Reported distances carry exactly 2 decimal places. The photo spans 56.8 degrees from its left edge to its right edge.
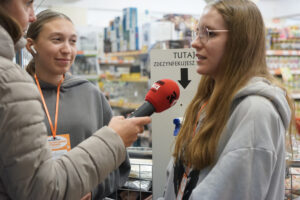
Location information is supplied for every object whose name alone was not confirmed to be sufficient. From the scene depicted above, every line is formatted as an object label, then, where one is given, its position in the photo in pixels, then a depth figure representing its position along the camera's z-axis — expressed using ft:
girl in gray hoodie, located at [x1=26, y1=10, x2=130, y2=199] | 4.56
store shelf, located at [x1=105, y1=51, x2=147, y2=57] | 14.02
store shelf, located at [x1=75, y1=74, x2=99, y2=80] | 15.02
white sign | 5.32
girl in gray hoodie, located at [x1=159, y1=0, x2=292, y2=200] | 2.88
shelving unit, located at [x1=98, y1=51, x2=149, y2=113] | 14.29
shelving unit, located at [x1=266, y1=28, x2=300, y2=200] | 12.67
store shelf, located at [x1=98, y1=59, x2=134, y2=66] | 15.31
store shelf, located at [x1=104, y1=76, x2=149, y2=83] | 13.40
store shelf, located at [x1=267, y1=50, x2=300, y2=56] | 12.67
